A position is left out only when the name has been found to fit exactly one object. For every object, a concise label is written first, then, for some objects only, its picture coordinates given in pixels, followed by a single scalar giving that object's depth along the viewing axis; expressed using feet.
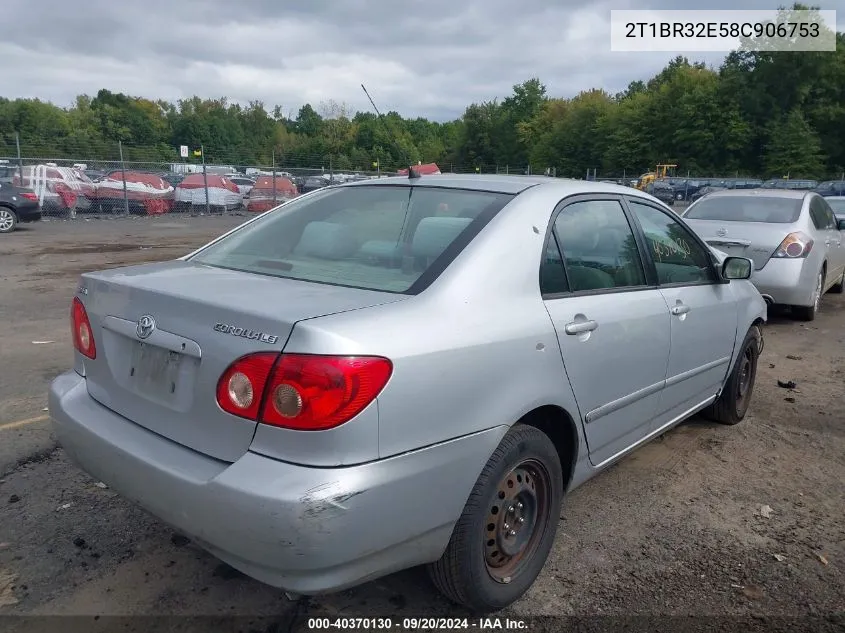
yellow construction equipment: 143.09
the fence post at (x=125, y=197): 74.69
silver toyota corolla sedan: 6.45
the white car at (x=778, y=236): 24.97
